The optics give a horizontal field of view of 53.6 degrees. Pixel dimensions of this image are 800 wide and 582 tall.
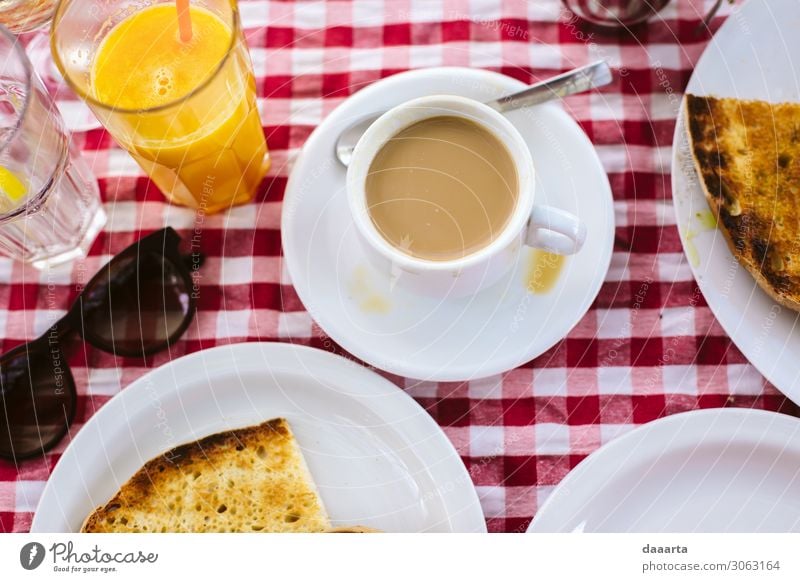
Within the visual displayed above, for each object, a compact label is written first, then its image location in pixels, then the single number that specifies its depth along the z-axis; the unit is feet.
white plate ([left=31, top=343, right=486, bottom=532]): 2.44
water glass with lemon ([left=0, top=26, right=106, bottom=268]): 2.37
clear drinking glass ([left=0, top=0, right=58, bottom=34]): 2.67
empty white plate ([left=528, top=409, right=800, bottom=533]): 2.41
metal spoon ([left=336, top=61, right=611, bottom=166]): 2.55
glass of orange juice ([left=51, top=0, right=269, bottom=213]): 2.31
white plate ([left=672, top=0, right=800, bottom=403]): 2.42
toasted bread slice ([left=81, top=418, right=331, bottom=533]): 2.48
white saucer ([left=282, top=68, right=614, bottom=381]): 2.44
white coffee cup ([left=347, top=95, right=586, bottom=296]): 2.25
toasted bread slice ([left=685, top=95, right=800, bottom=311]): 2.46
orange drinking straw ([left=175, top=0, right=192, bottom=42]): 2.34
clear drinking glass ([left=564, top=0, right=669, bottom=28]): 2.82
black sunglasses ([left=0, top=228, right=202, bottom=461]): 2.65
